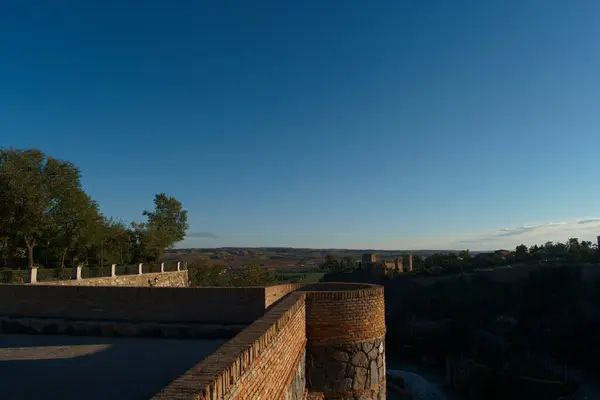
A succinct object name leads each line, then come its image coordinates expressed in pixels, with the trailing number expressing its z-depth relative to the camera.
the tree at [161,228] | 31.52
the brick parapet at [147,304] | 10.20
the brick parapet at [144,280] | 17.56
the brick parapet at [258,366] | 2.79
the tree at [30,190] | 19.95
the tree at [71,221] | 22.56
